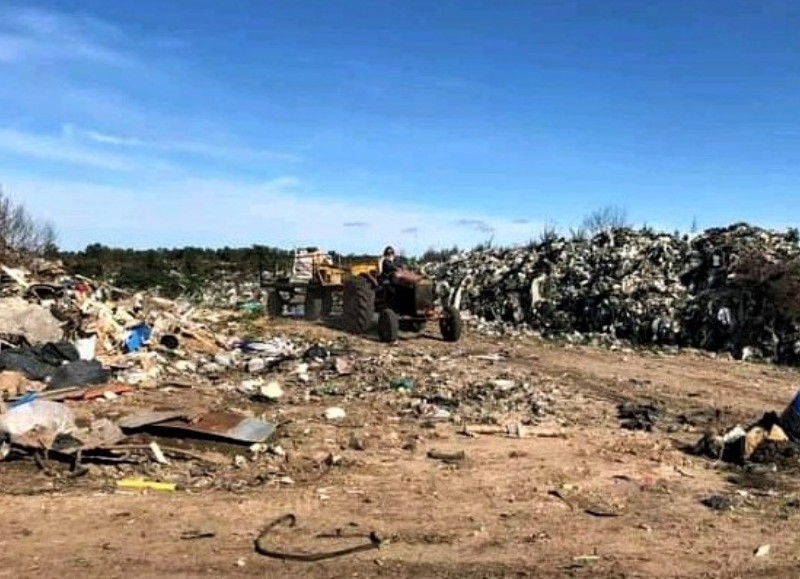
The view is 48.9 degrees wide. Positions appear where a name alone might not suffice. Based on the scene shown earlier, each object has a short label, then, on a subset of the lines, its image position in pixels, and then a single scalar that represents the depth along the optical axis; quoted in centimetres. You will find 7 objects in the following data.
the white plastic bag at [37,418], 773
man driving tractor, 1588
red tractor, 1556
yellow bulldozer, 1852
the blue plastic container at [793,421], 802
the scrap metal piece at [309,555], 543
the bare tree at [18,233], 2520
